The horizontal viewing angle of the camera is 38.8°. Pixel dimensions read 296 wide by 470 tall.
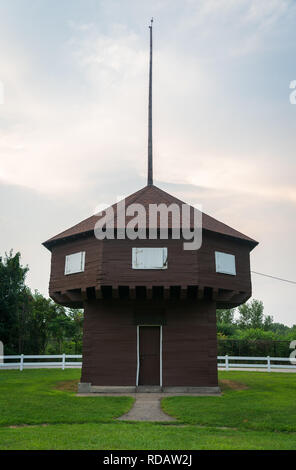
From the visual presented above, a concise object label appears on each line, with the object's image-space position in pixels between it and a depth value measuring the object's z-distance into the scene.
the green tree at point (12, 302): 35.78
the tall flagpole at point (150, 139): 22.83
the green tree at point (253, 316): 67.11
